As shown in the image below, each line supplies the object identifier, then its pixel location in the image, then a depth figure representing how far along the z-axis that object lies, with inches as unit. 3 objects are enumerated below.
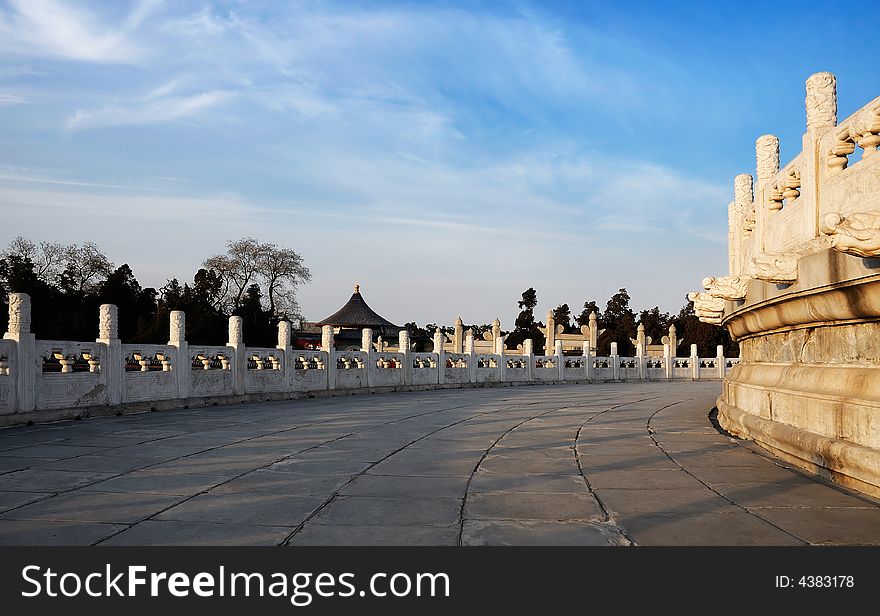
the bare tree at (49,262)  1530.5
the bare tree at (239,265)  1879.9
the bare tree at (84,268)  1585.9
